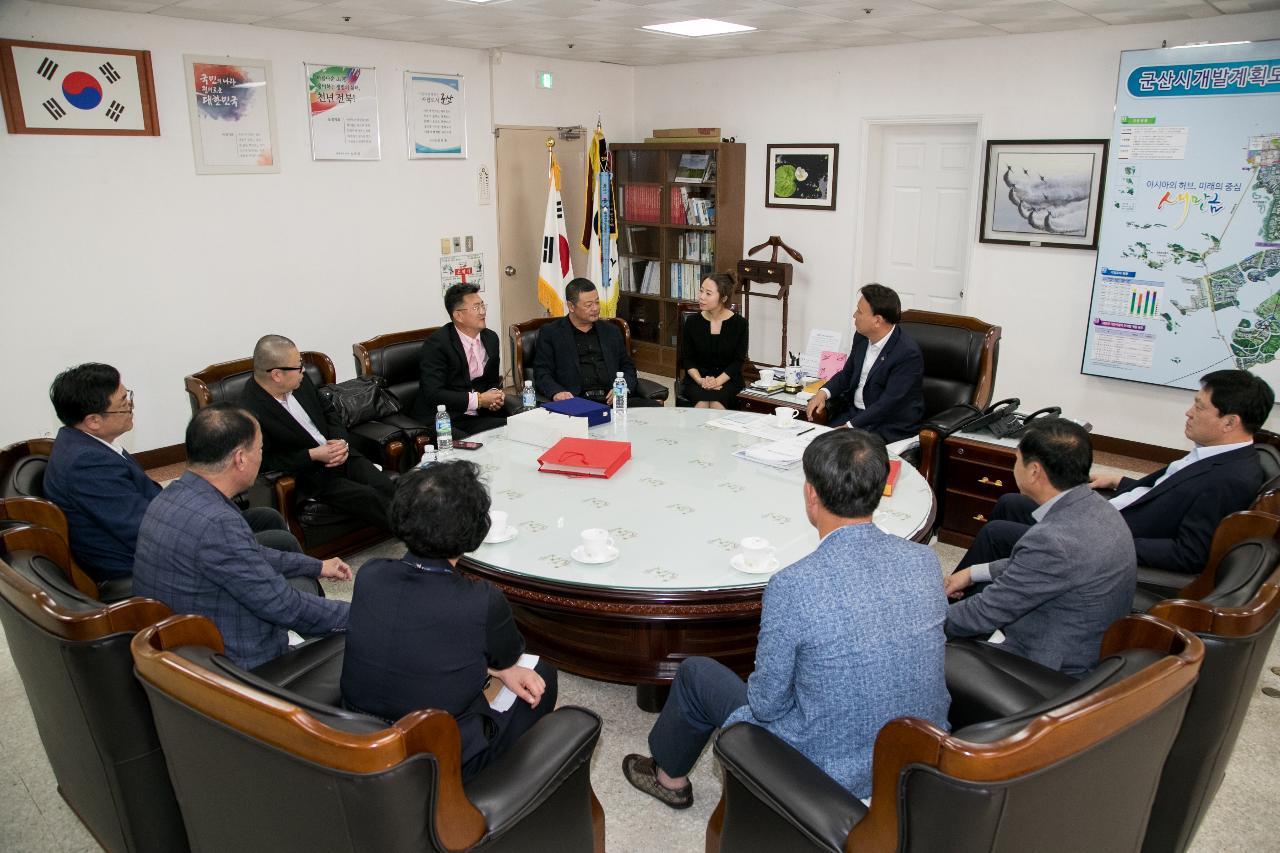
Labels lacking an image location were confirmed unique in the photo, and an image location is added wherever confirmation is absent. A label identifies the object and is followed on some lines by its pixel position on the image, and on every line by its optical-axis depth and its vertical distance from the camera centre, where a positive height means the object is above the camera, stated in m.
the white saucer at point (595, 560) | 2.69 -1.03
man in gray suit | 2.25 -0.90
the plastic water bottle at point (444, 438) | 3.67 -0.92
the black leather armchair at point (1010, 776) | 1.44 -0.97
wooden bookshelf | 7.27 -0.19
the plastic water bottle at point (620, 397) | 4.31 -0.89
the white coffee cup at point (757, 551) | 2.68 -1.02
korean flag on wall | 4.57 +0.60
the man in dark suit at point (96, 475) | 2.70 -0.80
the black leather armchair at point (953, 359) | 4.46 -0.74
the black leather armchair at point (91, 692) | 1.86 -1.06
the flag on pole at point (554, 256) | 7.09 -0.38
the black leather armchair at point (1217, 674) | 1.90 -1.01
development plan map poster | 4.91 -0.05
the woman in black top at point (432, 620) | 1.84 -0.84
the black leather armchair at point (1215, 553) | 2.33 -0.91
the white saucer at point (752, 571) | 2.63 -1.03
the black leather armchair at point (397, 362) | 4.61 -0.79
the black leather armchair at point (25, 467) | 2.66 -0.79
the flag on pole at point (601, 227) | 7.26 -0.15
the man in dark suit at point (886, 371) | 4.32 -0.77
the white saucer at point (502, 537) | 2.83 -1.02
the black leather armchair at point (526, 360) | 5.04 -0.84
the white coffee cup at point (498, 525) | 2.85 -1.00
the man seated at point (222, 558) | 2.23 -0.86
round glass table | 2.61 -1.04
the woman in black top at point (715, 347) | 5.06 -0.77
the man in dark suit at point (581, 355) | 4.88 -0.80
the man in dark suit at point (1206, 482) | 2.74 -0.83
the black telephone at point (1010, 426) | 4.12 -0.98
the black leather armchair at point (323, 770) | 1.47 -0.98
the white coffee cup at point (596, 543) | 2.71 -1.00
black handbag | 4.25 -0.92
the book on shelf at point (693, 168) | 7.27 +0.32
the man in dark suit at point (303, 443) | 3.77 -1.00
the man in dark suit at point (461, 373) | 4.59 -0.84
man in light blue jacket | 1.75 -0.81
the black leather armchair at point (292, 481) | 3.68 -1.12
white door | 6.26 -0.02
